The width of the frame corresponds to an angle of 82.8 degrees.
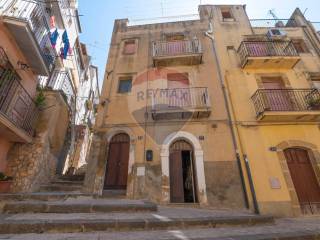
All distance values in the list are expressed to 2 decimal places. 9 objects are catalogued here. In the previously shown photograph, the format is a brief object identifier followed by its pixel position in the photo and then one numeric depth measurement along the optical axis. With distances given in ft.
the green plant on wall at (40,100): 26.93
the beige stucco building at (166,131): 24.09
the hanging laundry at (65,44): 32.99
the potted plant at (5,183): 20.76
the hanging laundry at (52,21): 29.94
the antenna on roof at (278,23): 41.86
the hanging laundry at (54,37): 29.15
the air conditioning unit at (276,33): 36.32
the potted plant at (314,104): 26.78
